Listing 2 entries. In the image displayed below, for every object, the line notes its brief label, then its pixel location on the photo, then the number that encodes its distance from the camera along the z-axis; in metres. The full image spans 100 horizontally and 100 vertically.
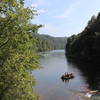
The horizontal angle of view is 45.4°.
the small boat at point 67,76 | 29.96
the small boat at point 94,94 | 18.62
